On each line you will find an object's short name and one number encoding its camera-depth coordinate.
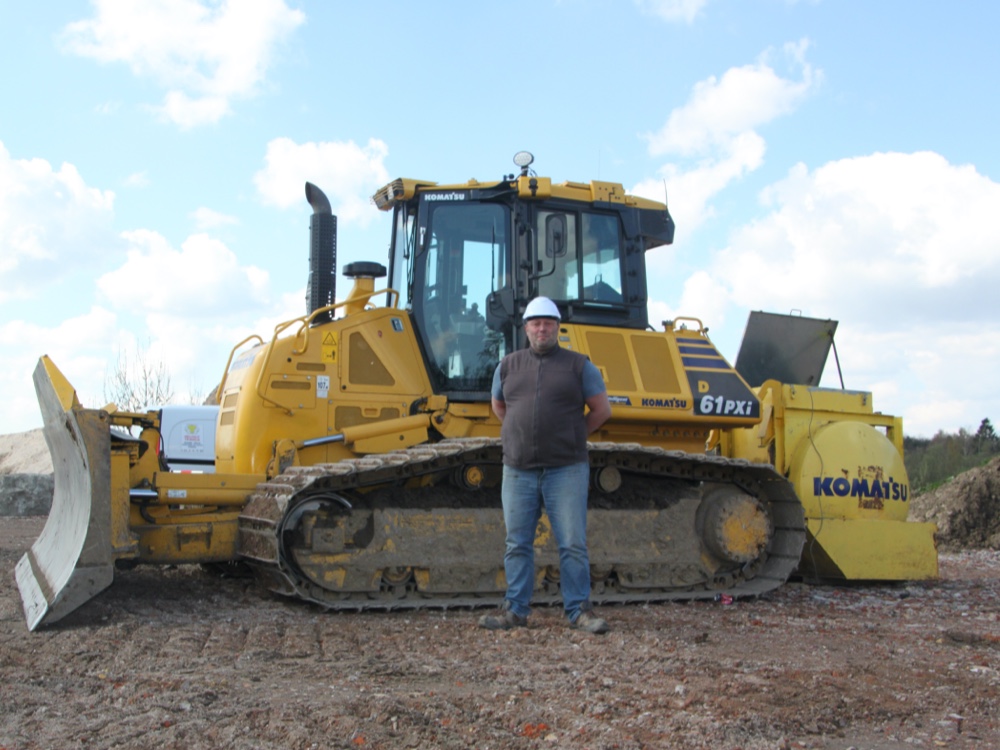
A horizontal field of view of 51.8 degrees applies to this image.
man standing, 5.91
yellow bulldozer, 6.68
